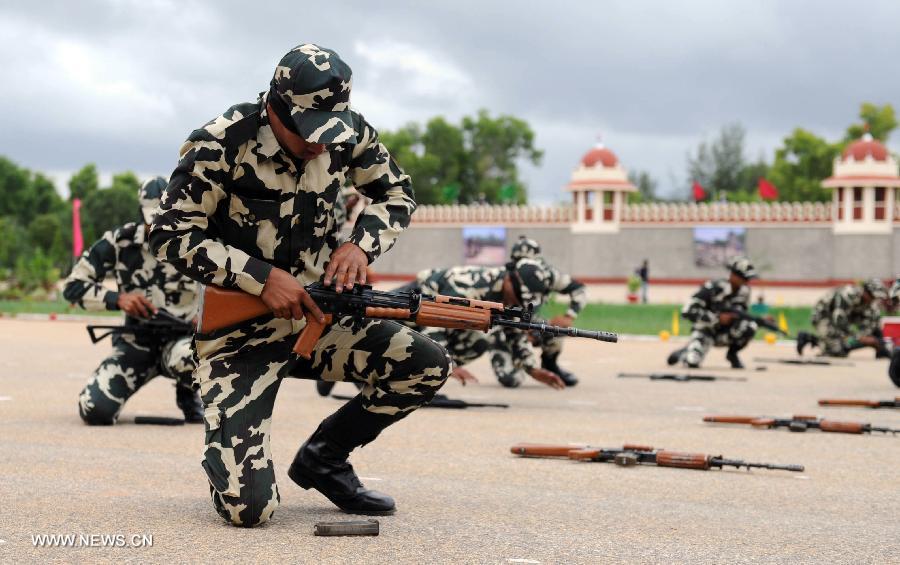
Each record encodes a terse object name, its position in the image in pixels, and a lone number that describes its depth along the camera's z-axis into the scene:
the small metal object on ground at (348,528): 5.68
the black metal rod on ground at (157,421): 10.60
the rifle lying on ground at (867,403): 12.95
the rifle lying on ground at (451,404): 12.65
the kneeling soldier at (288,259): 5.85
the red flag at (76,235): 43.02
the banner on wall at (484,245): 59.34
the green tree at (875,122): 85.88
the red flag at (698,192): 63.15
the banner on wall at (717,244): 55.25
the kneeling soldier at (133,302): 10.39
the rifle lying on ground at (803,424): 10.60
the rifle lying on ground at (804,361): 20.27
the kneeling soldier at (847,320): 21.20
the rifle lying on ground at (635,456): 8.27
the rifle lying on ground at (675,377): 16.47
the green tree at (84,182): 113.62
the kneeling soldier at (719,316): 18.92
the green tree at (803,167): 86.88
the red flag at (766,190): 61.25
